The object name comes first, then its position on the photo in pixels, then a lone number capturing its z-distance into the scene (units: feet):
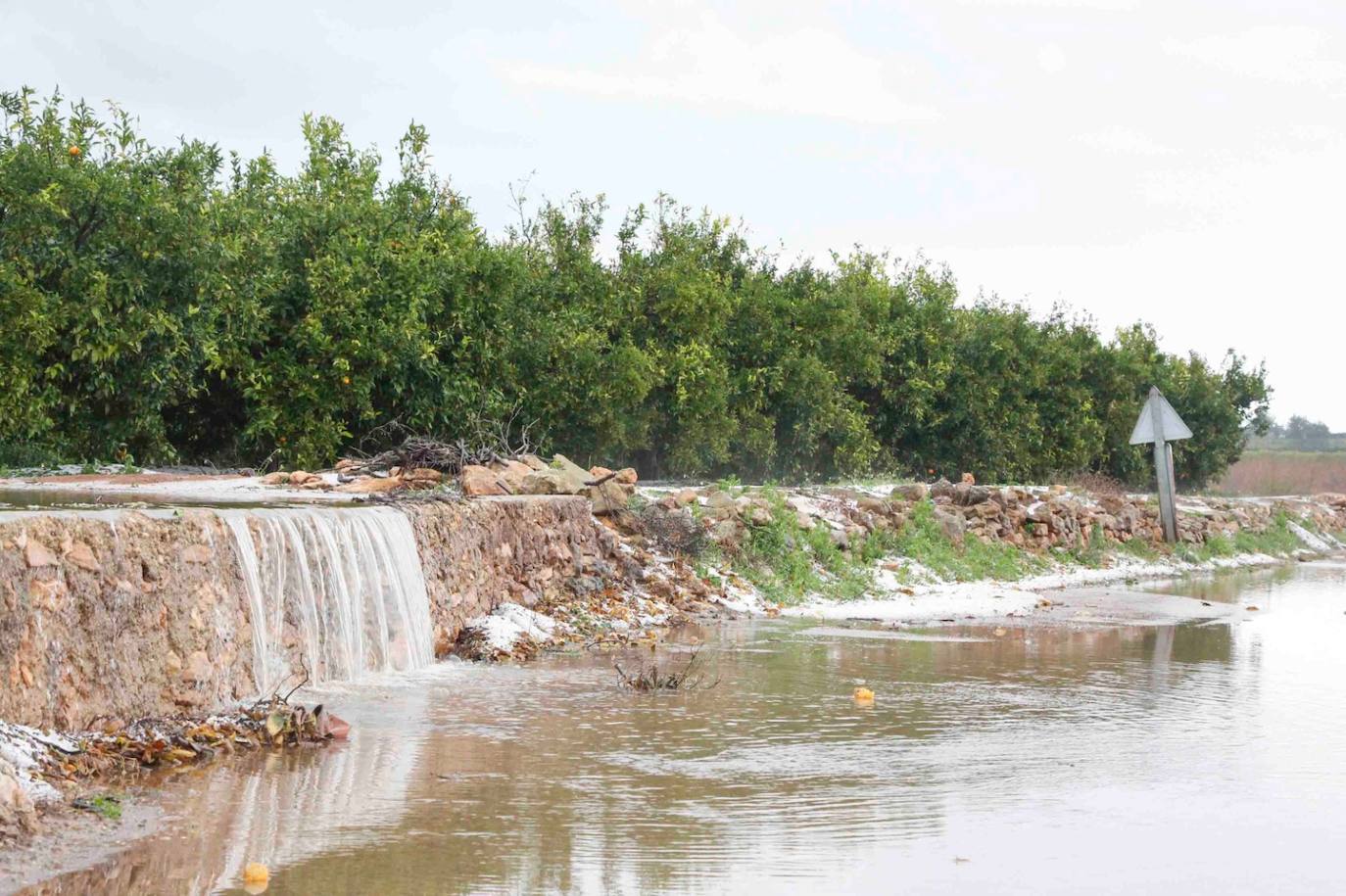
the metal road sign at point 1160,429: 87.40
